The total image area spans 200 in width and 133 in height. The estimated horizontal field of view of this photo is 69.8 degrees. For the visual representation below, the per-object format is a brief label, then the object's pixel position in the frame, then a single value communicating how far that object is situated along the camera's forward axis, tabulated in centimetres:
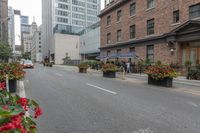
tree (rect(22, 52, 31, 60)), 10266
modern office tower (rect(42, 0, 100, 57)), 6409
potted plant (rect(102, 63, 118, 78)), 1441
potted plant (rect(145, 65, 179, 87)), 901
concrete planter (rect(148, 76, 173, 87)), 919
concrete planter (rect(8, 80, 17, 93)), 737
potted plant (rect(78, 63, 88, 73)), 1989
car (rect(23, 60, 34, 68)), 2873
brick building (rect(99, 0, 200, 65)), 1448
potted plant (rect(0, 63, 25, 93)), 729
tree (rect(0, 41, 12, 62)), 3461
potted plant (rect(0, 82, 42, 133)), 127
